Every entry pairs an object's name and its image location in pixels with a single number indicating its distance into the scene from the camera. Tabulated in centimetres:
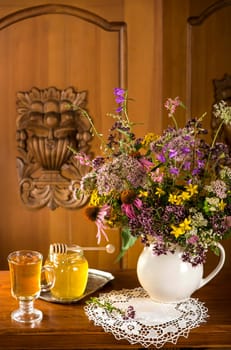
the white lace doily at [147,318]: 140
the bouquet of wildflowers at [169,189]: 145
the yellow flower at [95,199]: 155
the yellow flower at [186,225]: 143
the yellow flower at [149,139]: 155
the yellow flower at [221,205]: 145
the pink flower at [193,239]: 146
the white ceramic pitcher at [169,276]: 153
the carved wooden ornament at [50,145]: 239
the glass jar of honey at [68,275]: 158
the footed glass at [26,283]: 148
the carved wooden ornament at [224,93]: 242
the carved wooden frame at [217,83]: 237
